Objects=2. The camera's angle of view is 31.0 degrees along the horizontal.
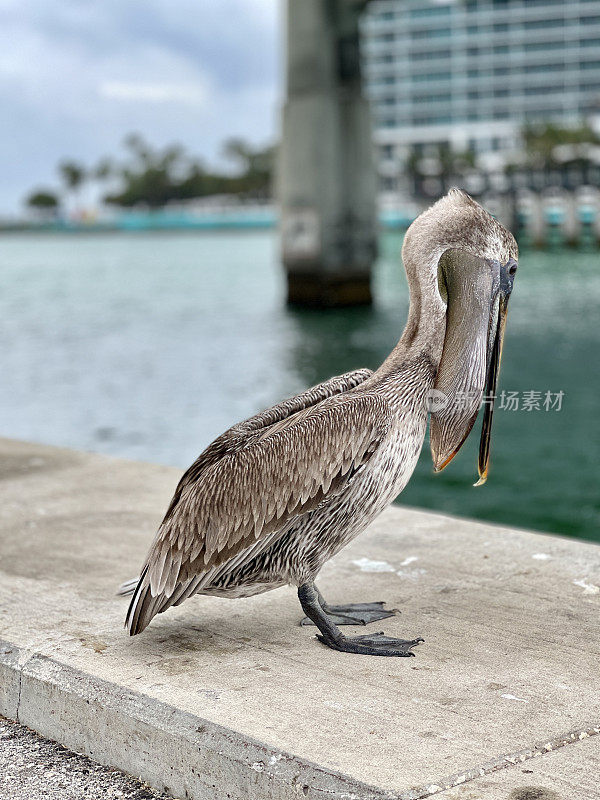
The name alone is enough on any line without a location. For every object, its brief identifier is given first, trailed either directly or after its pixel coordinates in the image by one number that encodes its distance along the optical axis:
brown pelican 3.60
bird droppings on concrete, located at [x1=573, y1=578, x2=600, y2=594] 4.33
